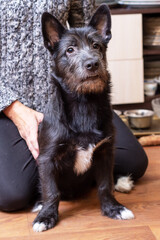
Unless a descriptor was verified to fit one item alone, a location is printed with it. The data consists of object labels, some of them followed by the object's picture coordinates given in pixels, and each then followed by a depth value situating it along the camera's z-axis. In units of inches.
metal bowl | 123.5
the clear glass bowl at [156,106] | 131.6
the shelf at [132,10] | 136.6
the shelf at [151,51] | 144.7
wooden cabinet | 139.6
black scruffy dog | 66.4
